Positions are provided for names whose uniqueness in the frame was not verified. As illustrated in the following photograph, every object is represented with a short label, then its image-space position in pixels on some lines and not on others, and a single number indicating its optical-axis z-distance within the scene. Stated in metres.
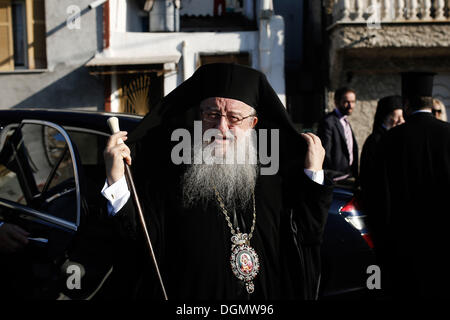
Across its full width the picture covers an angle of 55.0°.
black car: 2.66
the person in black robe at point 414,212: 2.99
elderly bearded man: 2.12
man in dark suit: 6.00
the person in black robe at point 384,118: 5.05
